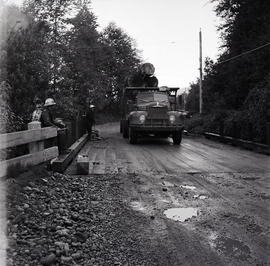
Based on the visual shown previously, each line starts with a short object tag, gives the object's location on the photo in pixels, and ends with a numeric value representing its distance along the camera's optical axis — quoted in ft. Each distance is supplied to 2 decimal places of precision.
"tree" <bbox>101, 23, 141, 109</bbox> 228.49
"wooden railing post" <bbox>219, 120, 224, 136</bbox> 67.31
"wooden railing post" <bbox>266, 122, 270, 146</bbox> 47.55
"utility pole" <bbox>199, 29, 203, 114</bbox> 111.15
